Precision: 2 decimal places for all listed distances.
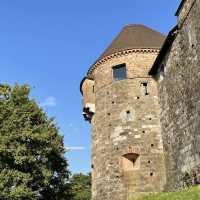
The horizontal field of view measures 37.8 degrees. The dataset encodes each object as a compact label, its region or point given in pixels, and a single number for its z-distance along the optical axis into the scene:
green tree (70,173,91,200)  36.97
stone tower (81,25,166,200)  17.21
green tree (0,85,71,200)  15.98
